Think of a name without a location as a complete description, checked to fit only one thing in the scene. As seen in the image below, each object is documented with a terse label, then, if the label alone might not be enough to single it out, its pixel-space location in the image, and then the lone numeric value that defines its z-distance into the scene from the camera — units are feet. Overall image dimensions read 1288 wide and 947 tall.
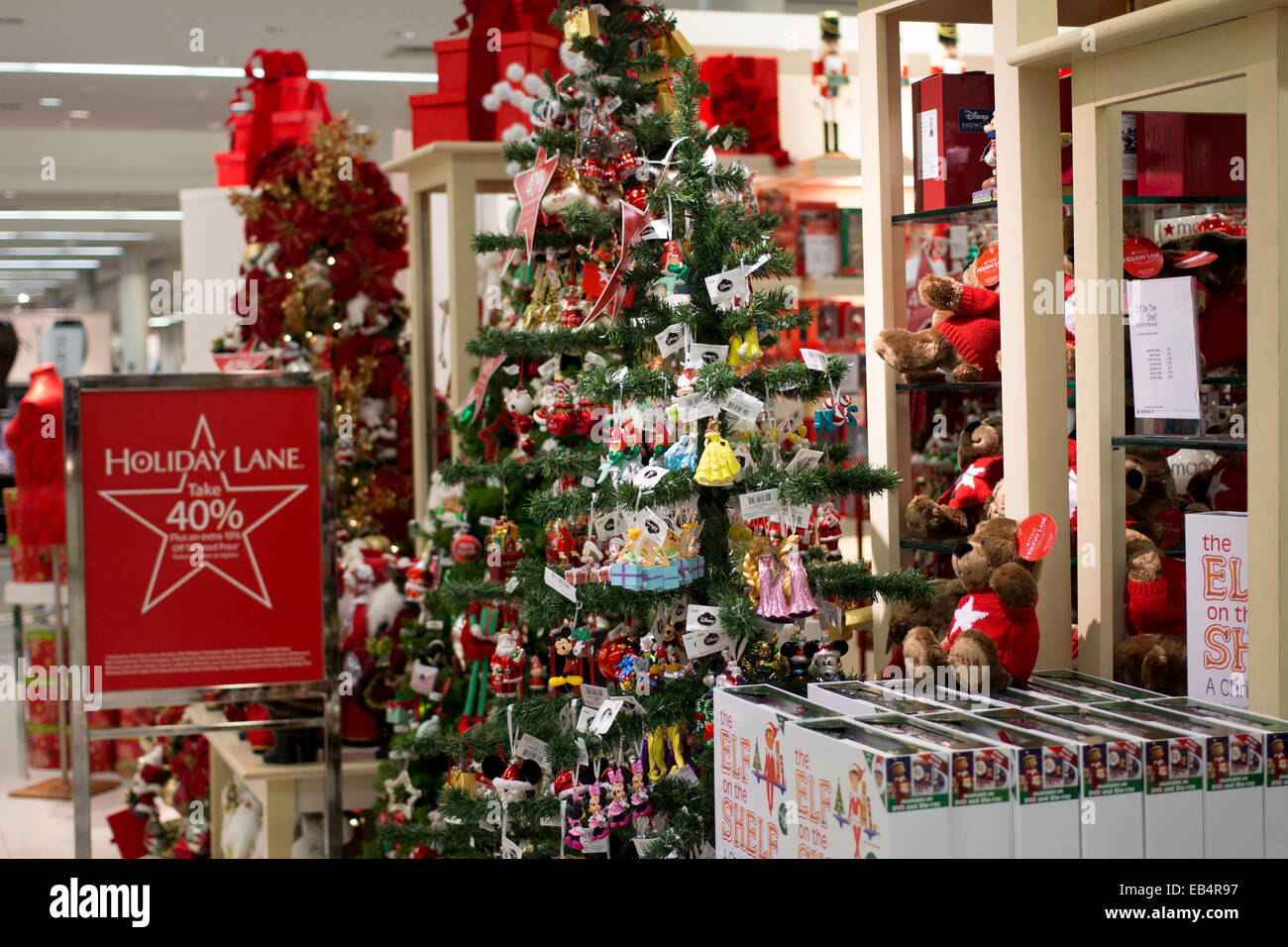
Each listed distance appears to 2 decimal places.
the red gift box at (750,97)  18.02
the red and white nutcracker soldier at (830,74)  18.52
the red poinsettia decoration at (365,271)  14.89
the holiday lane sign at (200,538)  9.41
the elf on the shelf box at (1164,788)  5.89
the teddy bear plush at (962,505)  9.22
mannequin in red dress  18.37
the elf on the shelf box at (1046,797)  5.77
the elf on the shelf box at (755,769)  6.46
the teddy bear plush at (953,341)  9.11
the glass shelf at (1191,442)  7.07
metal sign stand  9.27
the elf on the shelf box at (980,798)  5.70
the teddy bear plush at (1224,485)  8.76
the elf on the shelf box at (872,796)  5.59
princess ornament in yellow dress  7.57
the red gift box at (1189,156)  8.17
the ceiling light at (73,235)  51.60
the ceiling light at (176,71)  29.40
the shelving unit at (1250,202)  6.57
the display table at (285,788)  12.46
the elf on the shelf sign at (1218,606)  7.27
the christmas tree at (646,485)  7.77
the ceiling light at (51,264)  61.72
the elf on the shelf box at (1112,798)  5.85
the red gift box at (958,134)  9.16
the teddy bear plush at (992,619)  7.30
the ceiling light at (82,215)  46.88
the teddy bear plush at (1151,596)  8.09
